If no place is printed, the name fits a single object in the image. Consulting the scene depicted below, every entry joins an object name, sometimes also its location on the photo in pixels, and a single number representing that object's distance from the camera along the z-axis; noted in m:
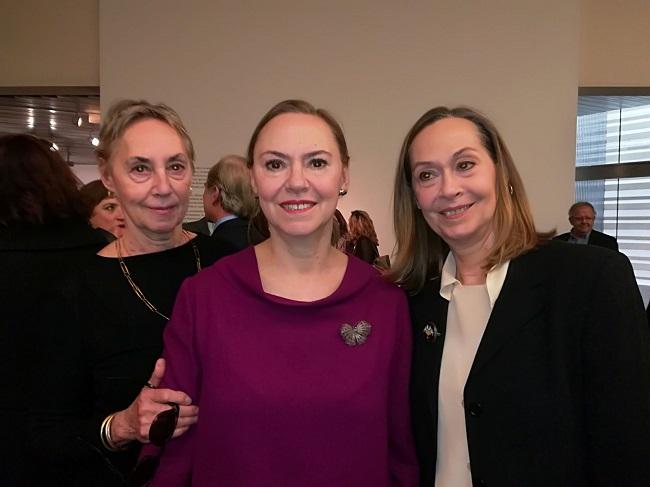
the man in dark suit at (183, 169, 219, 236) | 3.18
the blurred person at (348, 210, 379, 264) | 4.80
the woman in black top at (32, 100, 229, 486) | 1.48
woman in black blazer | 1.29
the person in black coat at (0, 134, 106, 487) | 1.77
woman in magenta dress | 1.37
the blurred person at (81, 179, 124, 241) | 3.24
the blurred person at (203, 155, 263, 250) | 3.03
